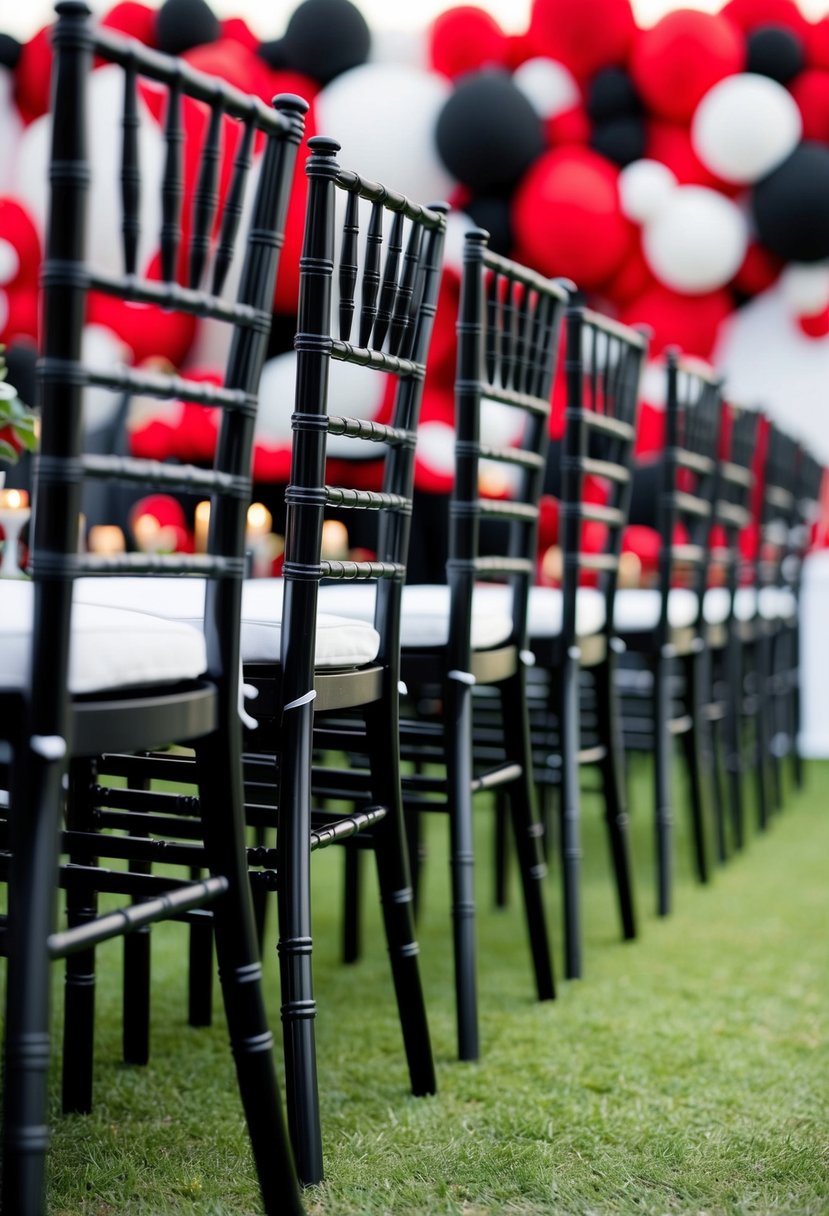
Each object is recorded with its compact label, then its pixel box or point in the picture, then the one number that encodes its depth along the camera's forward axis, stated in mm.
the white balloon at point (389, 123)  4602
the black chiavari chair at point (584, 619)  1896
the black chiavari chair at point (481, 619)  1534
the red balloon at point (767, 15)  4656
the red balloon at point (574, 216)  4578
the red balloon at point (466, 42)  4816
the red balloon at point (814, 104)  4566
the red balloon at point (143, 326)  4957
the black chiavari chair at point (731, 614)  2707
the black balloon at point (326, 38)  4836
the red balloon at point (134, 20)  5000
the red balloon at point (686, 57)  4500
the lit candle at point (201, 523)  2114
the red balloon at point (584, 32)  4660
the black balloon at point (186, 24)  4891
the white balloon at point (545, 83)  4777
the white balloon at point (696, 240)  4512
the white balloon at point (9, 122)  5340
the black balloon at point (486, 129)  4555
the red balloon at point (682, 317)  4762
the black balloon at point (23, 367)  3869
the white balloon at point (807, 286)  4652
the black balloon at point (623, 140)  4734
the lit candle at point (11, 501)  1603
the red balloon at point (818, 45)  4617
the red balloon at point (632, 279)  4781
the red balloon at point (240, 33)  5051
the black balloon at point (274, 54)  4989
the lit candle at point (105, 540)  2073
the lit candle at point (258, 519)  2051
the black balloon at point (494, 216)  4746
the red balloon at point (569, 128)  4836
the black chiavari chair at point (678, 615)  2291
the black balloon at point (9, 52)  5281
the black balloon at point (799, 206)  4434
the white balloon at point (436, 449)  4250
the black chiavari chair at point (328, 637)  1157
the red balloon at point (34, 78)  5168
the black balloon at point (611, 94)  4746
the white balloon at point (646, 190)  4570
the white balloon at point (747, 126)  4363
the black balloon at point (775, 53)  4586
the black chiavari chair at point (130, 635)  818
